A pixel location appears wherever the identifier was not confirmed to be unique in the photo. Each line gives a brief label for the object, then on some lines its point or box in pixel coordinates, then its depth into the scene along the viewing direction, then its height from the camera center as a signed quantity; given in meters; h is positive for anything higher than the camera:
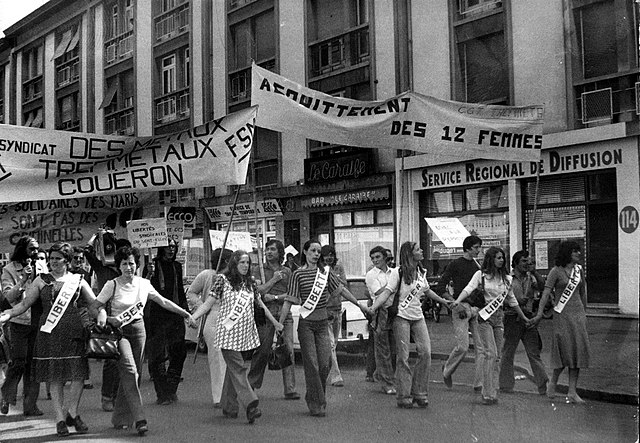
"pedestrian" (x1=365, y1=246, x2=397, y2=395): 7.84 -0.85
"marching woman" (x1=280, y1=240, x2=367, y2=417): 6.90 -0.66
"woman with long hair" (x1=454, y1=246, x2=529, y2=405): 7.28 -0.60
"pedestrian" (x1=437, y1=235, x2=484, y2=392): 7.49 -0.35
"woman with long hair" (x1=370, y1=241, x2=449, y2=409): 7.22 -0.73
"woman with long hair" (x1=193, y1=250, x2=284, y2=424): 6.70 -0.64
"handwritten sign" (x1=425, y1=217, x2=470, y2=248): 8.05 +0.18
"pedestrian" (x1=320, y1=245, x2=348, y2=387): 7.31 -0.61
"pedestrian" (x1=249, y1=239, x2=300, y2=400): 7.64 -0.64
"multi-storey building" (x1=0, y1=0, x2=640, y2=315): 7.41 +1.72
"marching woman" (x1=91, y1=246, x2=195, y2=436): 6.44 -0.57
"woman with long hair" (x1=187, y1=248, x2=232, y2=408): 7.09 -0.54
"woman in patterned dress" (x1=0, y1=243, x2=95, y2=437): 6.53 -0.69
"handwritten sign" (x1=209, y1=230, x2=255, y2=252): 7.60 +0.11
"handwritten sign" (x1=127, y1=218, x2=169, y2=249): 7.87 +0.21
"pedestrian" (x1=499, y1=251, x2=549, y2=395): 7.68 -0.78
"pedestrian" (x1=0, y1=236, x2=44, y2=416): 7.44 -0.75
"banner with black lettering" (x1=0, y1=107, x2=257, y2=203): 7.15 +0.87
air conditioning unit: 7.81 +1.45
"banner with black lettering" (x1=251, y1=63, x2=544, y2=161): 7.22 +1.21
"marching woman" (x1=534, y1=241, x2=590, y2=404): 6.98 -0.62
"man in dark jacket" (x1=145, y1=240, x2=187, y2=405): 7.64 -0.81
